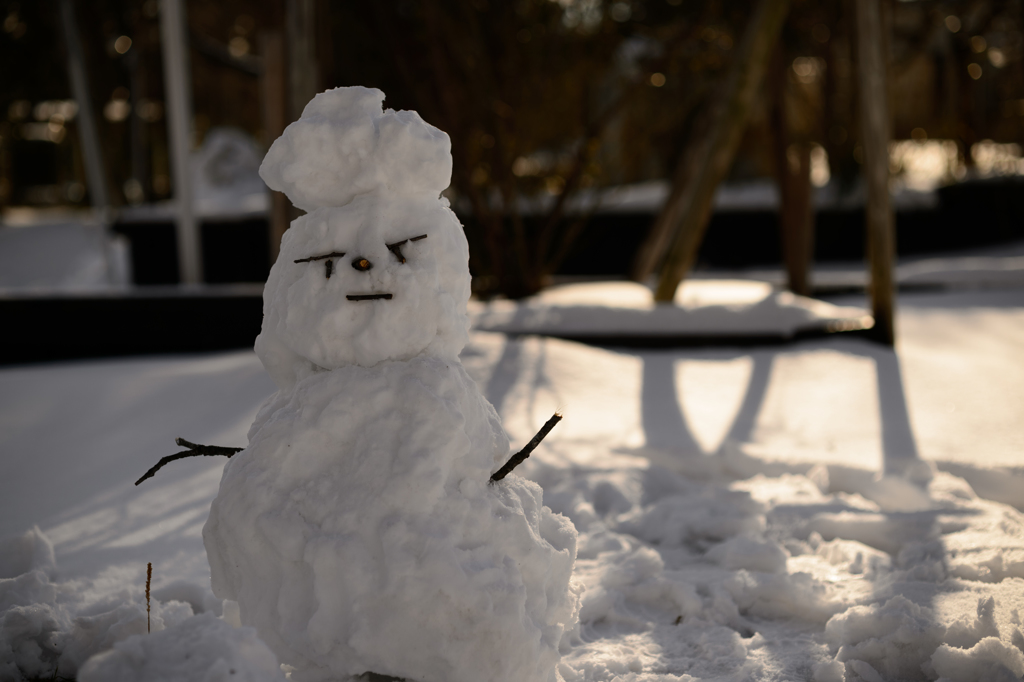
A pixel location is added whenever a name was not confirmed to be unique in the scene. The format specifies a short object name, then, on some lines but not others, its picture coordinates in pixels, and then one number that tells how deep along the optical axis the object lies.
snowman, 1.38
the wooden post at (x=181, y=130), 5.17
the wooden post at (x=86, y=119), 7.01
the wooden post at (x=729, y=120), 4.67
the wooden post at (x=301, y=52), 4.25
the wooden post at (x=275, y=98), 4.84
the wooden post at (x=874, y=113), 4.34
